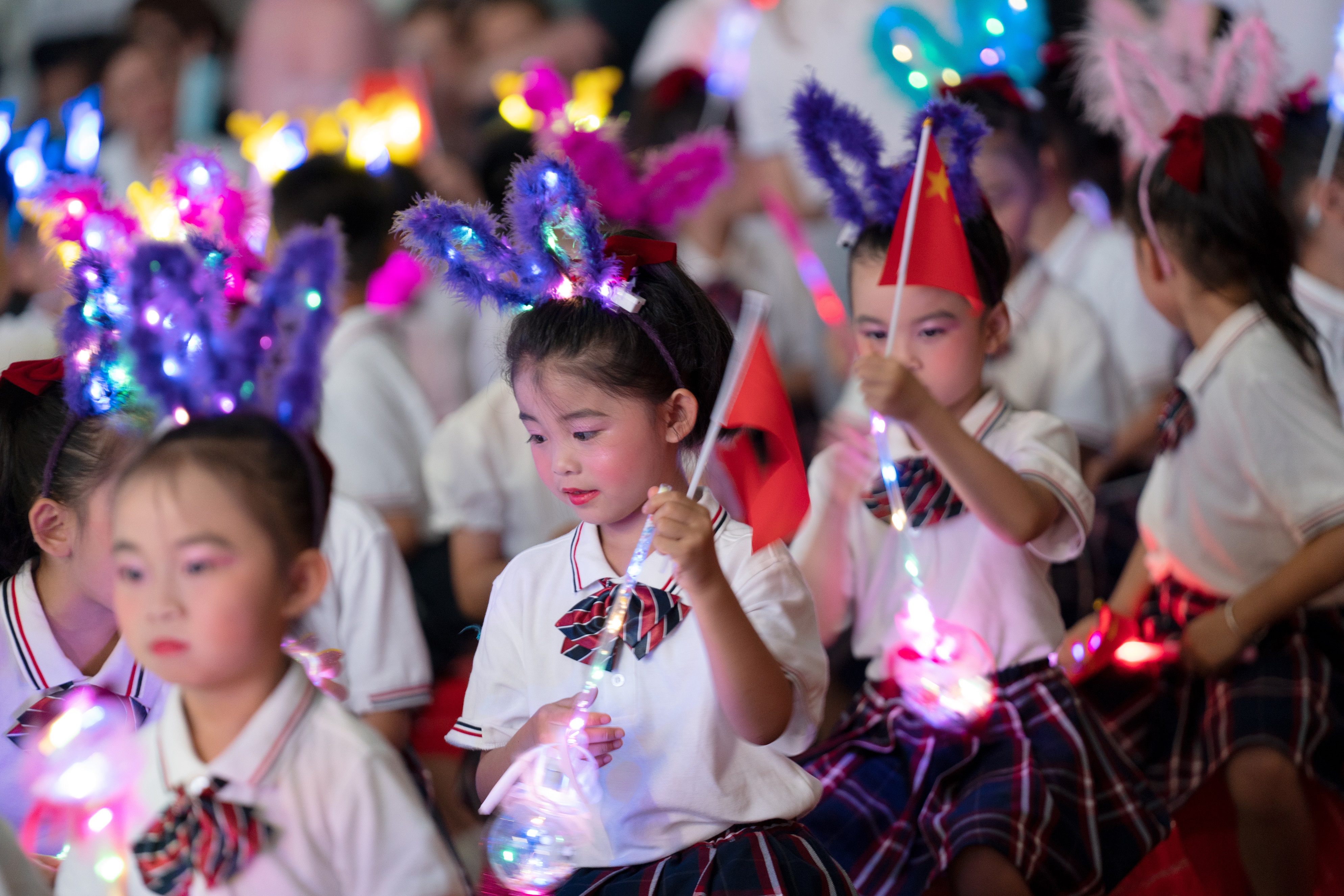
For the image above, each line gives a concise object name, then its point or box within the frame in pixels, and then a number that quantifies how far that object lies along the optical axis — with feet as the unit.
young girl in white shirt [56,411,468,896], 14.78
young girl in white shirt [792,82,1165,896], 15.83
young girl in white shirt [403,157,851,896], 15.29
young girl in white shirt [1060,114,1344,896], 16.39
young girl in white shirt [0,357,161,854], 15.39
